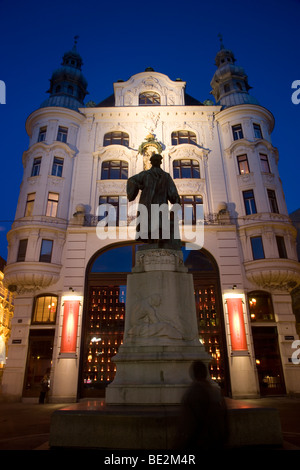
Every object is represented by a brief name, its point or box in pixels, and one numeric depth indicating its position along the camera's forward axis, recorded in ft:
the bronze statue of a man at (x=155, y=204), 22.54
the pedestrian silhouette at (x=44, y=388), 47.34
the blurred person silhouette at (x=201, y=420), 9.77
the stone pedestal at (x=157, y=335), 16.58
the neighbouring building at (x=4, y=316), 111.55
